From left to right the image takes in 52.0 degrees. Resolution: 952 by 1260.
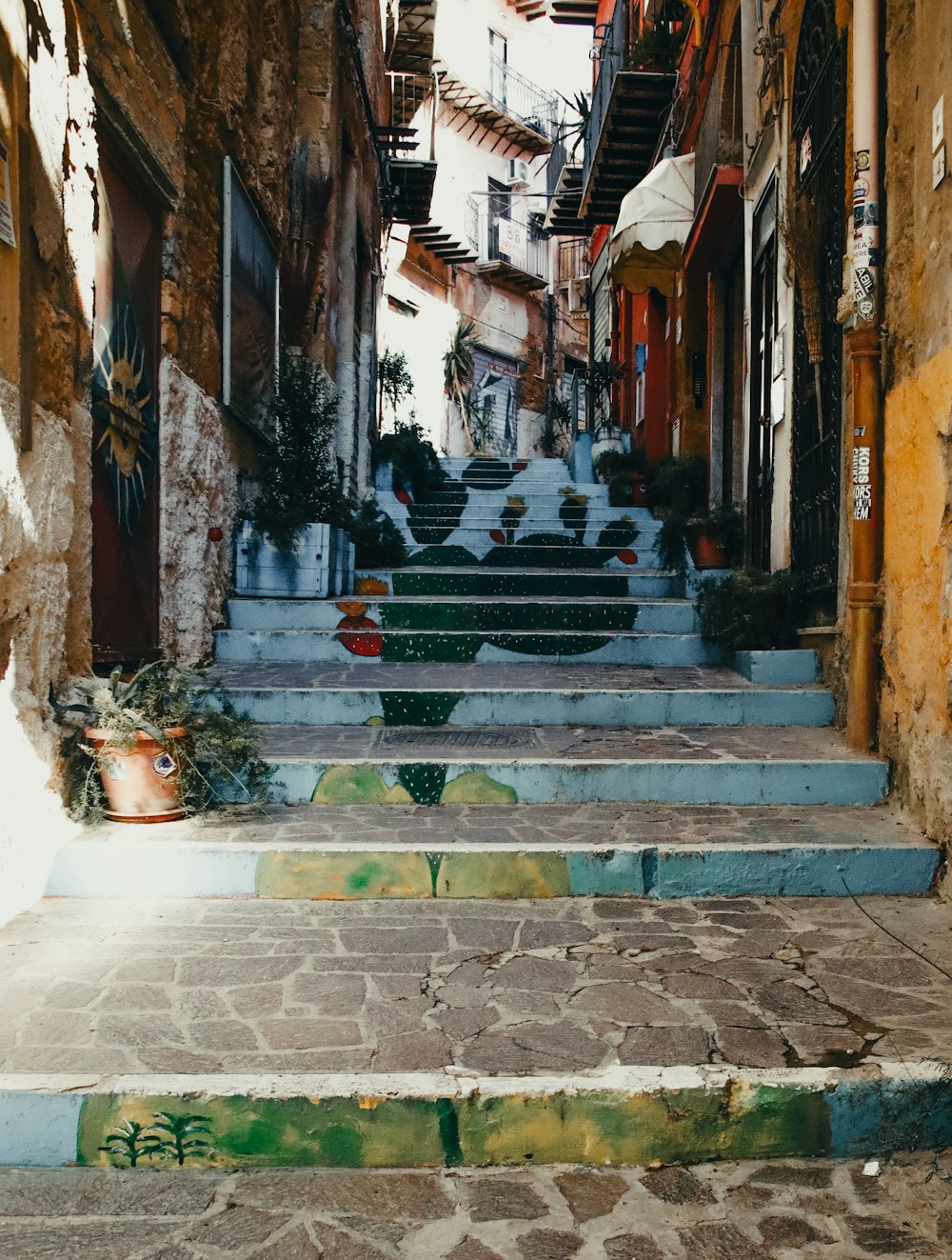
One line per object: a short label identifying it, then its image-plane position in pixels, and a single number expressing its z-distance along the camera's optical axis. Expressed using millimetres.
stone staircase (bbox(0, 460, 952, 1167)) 2193
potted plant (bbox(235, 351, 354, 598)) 6684
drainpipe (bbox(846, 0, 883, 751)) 4137
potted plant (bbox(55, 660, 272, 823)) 3727
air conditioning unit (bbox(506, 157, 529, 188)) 28328
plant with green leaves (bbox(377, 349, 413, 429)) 14648
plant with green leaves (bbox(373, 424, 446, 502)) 11078
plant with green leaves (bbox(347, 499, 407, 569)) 7758
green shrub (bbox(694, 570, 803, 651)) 5676
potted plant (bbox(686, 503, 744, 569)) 7273
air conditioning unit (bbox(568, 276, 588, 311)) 28766
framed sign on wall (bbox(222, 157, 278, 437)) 6250
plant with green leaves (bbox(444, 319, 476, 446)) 22625
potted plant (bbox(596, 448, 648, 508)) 10352
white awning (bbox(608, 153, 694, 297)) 9289
